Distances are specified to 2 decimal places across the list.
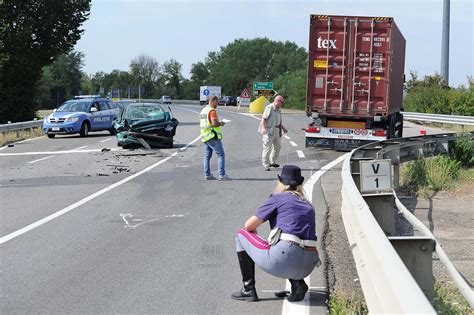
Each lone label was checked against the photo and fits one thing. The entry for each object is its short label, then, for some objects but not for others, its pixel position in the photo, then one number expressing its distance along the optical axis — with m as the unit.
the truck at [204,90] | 94.41
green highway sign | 50.70
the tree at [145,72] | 164.12
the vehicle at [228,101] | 97.94
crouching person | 5.77
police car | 27.59
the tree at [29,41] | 35.75
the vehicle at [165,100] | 100.13
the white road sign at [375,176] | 8.32
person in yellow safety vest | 14.02
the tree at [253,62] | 149.50
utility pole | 38.03
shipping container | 19.41
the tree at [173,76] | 166.62
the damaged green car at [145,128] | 20.55
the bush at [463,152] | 16.06
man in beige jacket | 15.94
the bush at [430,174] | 13.31
